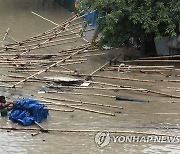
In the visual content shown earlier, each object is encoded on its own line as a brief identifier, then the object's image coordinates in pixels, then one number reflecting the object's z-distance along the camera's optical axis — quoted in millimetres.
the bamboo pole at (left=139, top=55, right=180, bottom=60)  22878
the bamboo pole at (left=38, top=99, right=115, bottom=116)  16797
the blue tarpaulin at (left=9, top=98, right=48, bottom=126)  15805
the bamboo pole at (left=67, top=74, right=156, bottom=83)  20234
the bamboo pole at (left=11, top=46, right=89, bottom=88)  19703
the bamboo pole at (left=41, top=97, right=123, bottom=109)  17516
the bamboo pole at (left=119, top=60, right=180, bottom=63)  22711
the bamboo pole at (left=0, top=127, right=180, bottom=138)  14859
